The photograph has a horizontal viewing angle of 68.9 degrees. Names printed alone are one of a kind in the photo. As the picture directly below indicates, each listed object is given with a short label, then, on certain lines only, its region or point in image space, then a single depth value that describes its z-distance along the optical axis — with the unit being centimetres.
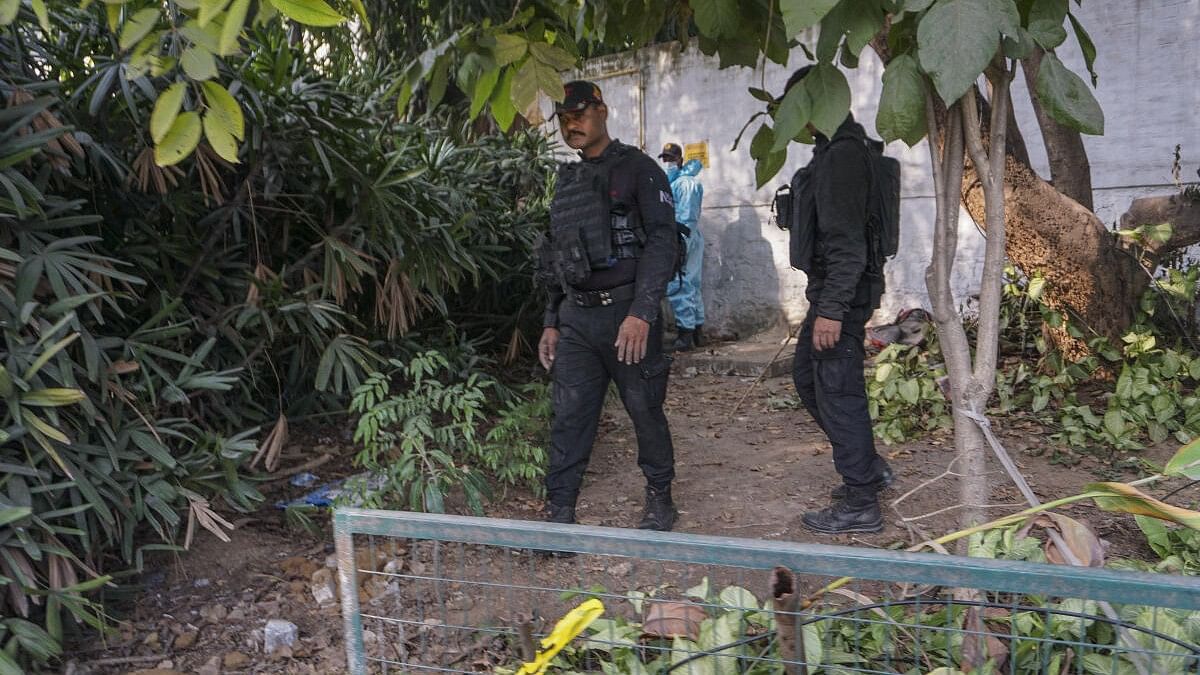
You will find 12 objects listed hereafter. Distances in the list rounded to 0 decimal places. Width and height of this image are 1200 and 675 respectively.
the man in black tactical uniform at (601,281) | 318
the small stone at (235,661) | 273
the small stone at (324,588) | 304
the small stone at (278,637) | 278
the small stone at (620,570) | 308
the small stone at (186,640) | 280
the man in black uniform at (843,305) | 315
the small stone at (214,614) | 294
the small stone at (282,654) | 275
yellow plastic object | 124
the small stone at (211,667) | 269
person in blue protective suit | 683
